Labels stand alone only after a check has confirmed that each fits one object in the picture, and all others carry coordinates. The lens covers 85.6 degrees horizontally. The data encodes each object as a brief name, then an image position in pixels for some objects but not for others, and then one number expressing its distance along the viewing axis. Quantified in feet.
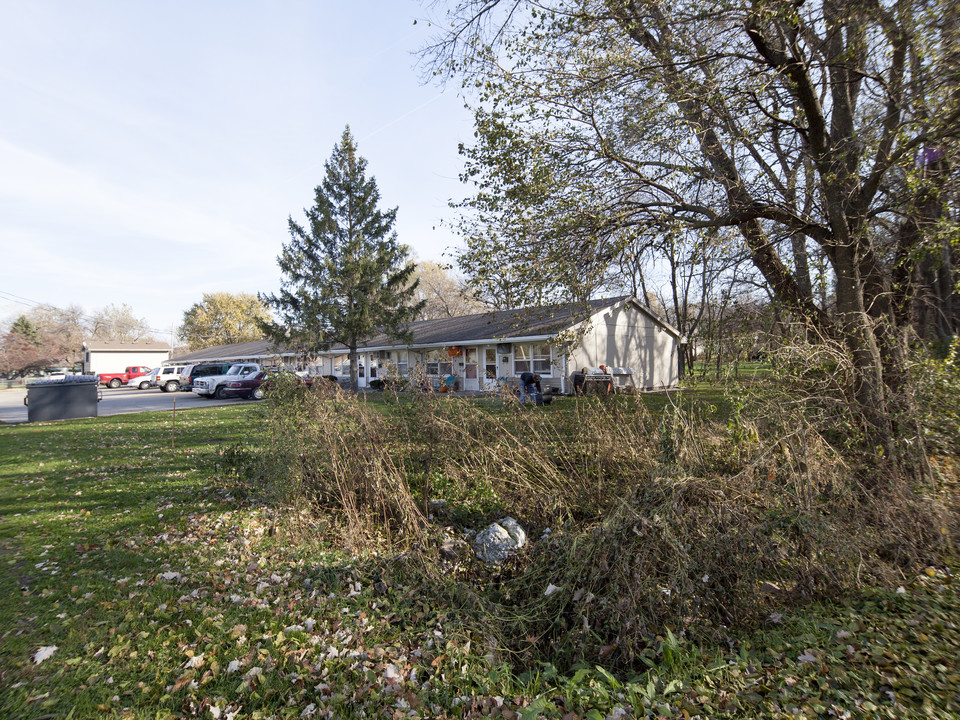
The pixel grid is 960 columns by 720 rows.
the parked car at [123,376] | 130.21
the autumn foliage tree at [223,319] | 202.28
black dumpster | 50.11
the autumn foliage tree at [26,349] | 150.00
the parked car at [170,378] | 108.47
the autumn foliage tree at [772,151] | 21.03
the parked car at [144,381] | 123.75
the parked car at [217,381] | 80.02
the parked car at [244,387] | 79.20
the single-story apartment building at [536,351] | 70.08
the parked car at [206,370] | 84.82
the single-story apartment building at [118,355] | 155.33
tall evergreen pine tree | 78.95
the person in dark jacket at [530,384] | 54.20
